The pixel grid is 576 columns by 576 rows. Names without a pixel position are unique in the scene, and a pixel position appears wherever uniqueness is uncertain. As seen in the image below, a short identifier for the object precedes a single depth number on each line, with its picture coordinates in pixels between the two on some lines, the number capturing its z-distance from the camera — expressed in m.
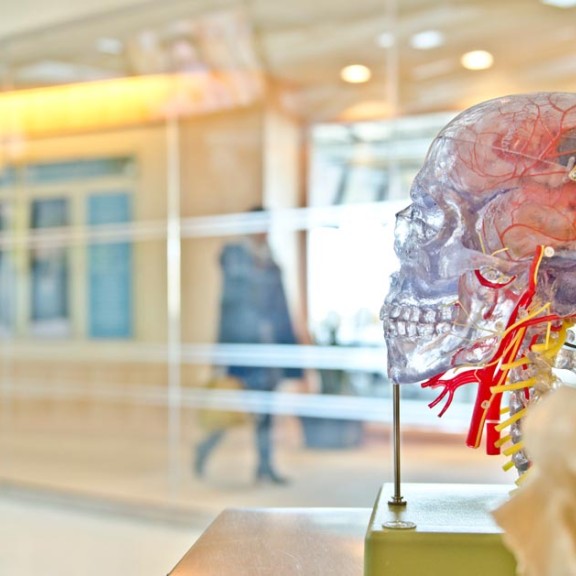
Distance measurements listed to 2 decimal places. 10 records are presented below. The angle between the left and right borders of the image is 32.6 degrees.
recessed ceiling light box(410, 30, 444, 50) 5.20
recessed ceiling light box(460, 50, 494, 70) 5.06
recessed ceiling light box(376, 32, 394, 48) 5.34
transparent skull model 1.17
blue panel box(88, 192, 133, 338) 6.52
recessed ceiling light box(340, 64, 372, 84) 5.45
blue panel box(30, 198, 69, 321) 6.96
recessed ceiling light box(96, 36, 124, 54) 6.48
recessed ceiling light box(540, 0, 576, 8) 4.82
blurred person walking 5.82
